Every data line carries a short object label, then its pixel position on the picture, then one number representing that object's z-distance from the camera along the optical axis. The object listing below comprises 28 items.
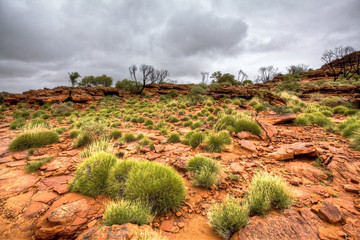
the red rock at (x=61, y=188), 2.88
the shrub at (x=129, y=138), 6.41
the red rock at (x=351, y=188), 2.66
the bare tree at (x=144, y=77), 31.42
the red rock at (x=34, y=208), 2.37
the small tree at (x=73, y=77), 33.42
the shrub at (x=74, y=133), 6.93
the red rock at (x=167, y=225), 2.19
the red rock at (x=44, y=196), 2.66
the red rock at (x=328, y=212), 2.06
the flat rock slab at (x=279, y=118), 7.54
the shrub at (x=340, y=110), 9.84
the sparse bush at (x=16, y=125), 9.43
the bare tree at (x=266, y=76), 53.44
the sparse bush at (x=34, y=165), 3.76
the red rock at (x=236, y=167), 3.68
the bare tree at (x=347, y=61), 34.55
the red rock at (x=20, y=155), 4.49
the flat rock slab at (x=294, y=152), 4.04
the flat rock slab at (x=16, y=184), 2.94
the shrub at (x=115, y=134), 6.90
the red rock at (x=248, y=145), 4.83
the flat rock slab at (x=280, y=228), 1.86
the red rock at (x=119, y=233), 1.71
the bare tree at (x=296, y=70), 47.03
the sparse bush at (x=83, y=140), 5.67
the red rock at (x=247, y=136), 5.77
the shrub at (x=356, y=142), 4.15
